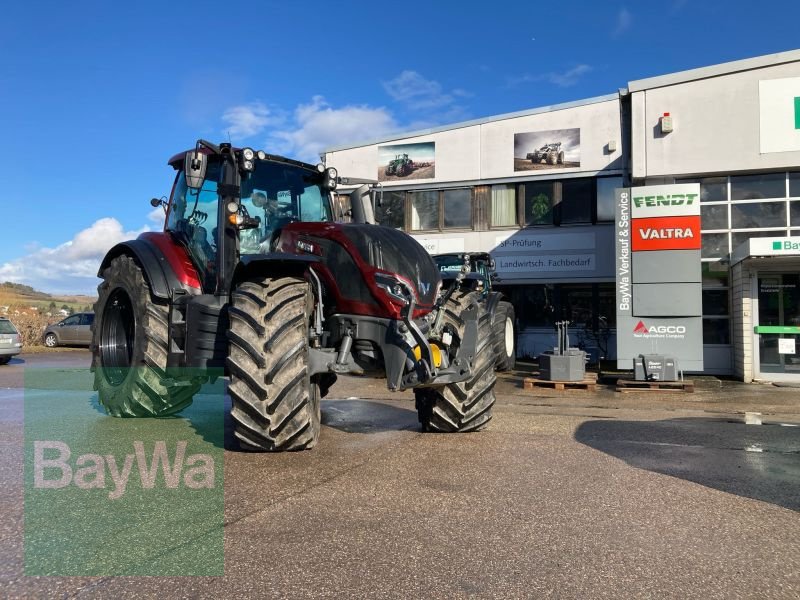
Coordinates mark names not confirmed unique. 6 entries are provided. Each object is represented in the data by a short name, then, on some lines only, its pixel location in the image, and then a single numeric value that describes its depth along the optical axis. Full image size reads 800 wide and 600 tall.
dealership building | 13.60
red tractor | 4.76
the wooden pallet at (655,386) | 11.77
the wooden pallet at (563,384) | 12.05
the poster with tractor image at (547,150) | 18.50
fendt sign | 13.10
